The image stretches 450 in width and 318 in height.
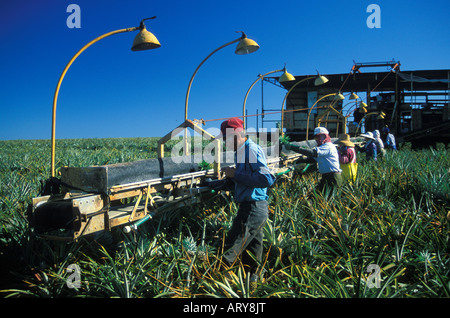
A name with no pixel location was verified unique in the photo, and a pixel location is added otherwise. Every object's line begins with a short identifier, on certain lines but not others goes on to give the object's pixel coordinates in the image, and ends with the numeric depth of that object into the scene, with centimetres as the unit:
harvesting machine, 339
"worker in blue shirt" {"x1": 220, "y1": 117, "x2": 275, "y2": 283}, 369
